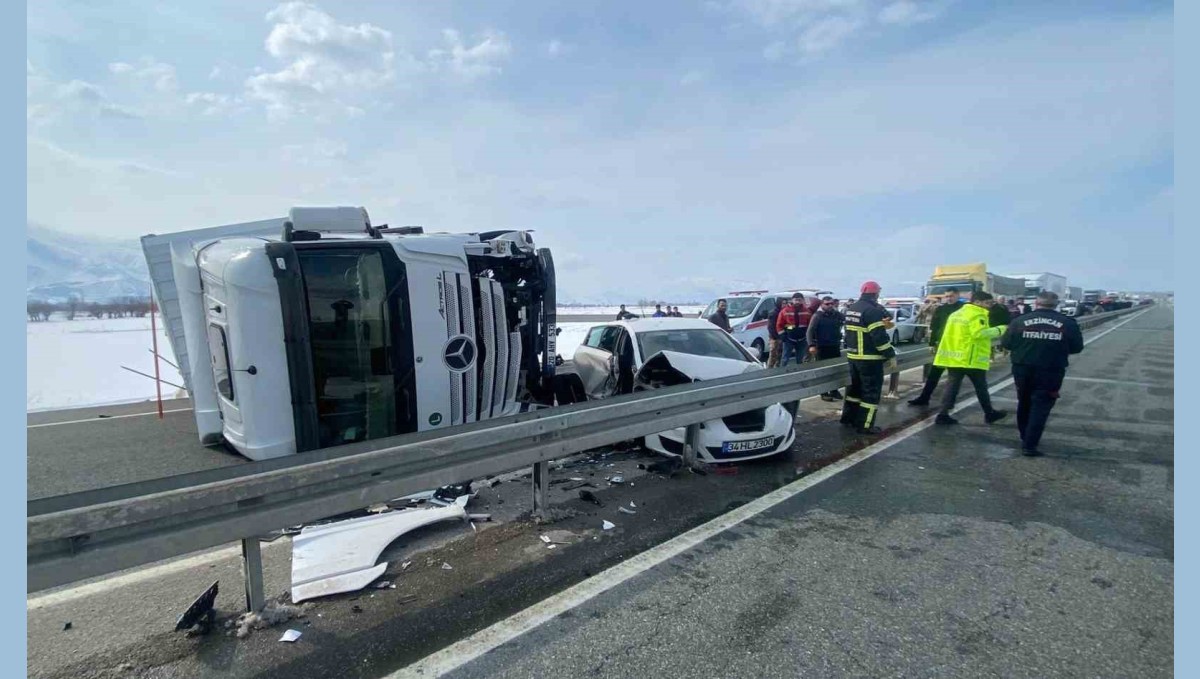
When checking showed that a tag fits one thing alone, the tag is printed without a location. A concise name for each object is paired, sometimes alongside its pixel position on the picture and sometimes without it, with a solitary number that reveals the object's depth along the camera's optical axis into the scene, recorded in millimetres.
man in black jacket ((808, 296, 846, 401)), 9672
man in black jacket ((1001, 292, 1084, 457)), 5812
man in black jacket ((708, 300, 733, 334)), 13142
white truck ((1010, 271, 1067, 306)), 39553
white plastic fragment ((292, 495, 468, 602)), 3117
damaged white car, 5473
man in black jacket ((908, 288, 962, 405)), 8609
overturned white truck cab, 4586
